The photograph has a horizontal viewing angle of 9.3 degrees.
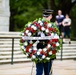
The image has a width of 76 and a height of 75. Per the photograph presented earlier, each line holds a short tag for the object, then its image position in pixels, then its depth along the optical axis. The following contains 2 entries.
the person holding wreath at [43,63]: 11.36
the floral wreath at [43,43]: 11.44
